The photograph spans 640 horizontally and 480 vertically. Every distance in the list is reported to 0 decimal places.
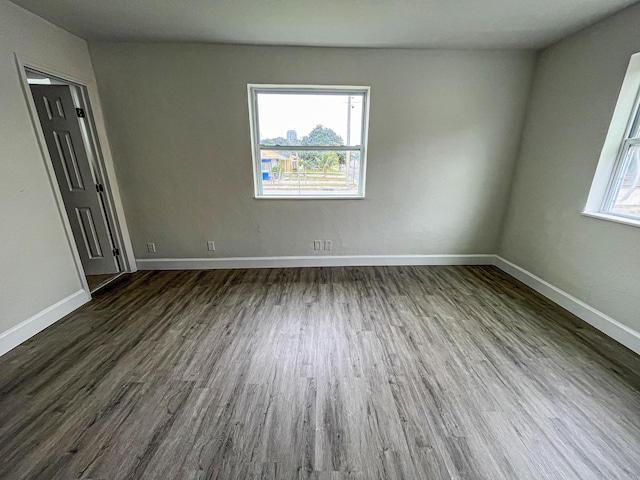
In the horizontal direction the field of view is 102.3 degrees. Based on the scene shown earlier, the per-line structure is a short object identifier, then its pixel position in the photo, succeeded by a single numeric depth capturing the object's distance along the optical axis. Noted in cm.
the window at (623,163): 214
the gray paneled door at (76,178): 273
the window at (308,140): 310
